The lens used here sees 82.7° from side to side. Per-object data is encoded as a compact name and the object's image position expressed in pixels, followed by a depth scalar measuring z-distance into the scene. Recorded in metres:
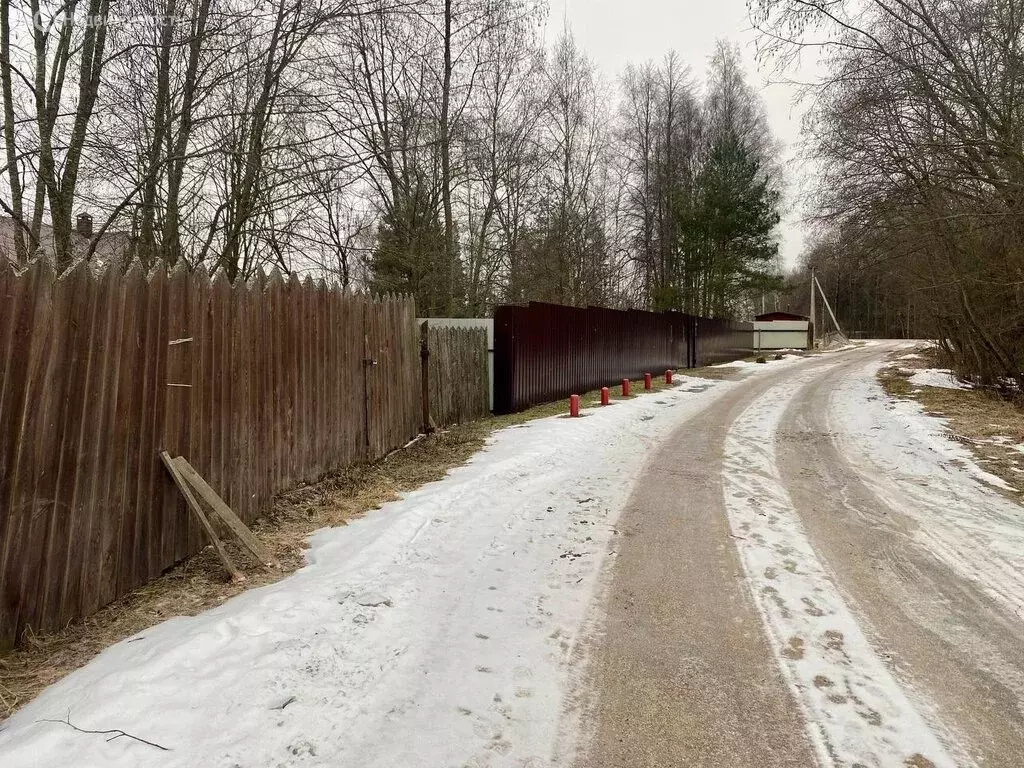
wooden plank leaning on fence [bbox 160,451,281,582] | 3.70
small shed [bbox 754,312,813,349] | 42.03
